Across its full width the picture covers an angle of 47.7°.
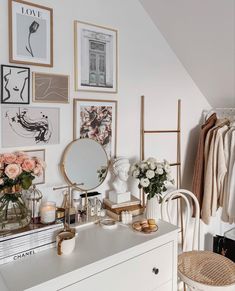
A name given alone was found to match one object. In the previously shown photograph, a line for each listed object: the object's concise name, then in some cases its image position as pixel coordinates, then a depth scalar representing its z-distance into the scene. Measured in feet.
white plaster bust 5.89
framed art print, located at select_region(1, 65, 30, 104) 4.63
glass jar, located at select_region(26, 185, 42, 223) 4.70
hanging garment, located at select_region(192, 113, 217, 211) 7.79
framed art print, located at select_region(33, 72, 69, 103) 4.99
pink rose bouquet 4.00
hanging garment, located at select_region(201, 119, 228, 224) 7.50
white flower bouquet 5.76
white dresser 3.61
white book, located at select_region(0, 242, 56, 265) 3.91
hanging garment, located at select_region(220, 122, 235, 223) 7.44
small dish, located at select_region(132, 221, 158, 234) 4.96
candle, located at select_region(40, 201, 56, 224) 4.52
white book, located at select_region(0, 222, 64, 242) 3.93
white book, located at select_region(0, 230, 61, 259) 3.89
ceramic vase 5.79
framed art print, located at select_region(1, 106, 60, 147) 4.72
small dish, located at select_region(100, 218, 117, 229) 5.15
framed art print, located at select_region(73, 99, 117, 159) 5.58
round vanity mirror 5.45
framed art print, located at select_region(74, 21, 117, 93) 5.49
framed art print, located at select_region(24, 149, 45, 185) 5.01
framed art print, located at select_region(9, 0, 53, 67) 4.66
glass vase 4.18
